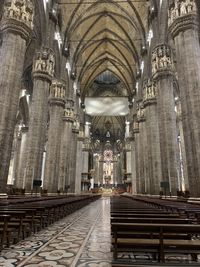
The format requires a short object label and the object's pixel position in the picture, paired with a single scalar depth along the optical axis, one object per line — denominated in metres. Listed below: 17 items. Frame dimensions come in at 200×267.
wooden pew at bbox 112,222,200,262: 2.84
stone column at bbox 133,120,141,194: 29.60
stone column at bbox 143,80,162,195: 19.69
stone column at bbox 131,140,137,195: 35.49
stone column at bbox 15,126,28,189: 27.05
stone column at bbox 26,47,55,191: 16.28
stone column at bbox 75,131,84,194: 37.09
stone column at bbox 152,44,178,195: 15.98
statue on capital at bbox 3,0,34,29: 12.98
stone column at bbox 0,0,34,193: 11.38
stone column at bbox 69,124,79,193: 30.94
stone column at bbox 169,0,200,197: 10.89
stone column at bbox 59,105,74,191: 26.27
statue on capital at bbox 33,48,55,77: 18.29
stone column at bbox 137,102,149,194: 24.83
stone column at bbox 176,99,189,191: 24.22
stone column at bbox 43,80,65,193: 20.69
